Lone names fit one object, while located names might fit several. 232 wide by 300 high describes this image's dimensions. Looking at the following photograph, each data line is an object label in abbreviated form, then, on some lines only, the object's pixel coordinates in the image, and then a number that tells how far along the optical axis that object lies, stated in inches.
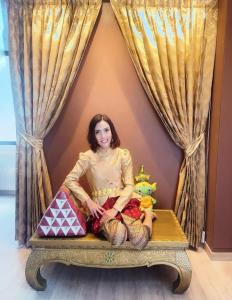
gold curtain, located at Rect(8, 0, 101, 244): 98.2
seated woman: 84.9
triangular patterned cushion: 78.1
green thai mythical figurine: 96.7
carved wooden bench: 77.6
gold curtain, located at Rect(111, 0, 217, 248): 97.5
